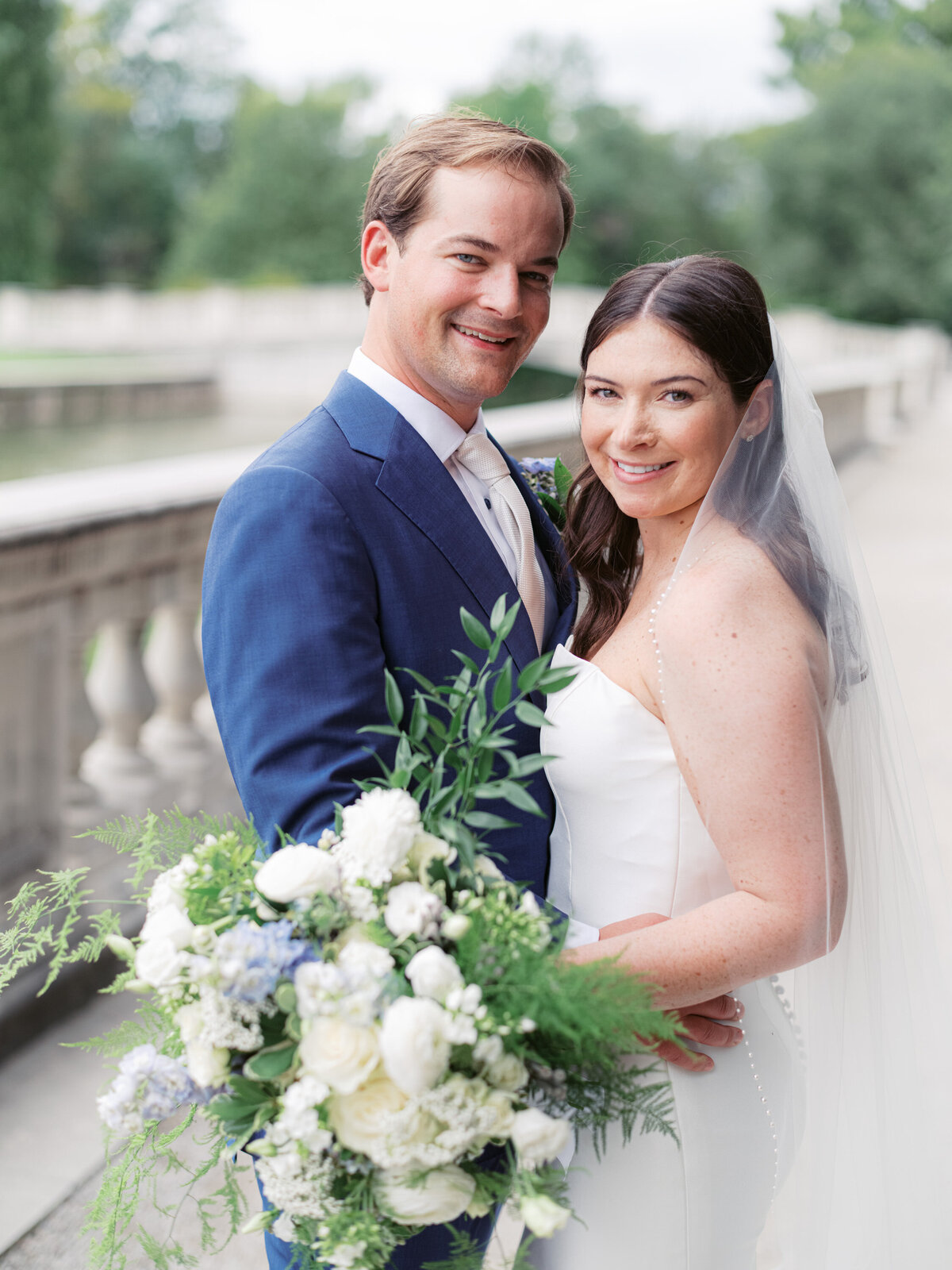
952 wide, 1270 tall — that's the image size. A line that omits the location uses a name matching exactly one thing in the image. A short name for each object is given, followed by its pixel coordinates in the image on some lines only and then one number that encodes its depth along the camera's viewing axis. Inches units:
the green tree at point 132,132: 2506.2
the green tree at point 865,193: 2073.1
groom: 76.0
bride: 76.9
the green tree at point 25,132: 1504.7
